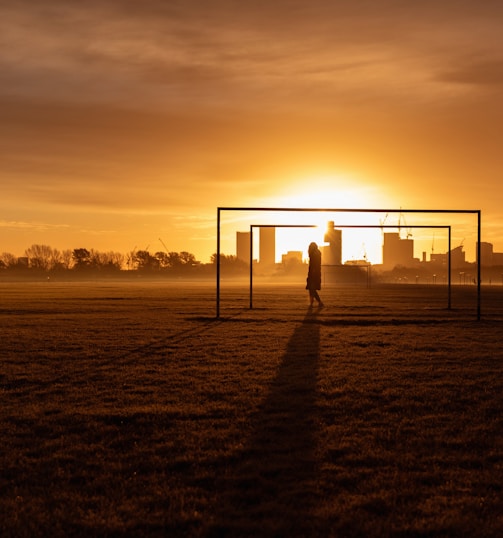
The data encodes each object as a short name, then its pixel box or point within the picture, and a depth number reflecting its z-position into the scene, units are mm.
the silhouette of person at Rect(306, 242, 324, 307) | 22266
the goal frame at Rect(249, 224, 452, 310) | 20891
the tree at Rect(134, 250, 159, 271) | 168400
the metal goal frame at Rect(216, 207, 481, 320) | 17406
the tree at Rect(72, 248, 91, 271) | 162250
